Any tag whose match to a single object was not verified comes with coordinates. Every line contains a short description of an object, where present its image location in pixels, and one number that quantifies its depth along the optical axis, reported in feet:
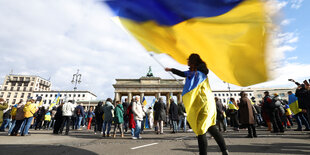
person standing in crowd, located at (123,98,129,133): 35.93
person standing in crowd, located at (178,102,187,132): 32.68
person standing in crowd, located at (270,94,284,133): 23.89
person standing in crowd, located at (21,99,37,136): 26.09
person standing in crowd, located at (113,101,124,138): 24.98
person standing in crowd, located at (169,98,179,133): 32.07
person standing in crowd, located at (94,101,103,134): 35.24
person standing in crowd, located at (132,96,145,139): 22.82
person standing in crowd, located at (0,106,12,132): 37.41
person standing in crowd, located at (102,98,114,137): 25.85
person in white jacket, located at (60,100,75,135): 28.30
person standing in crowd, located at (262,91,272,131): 24.36
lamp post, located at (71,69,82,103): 97.94
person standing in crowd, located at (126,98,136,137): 24.05
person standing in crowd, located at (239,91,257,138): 20.08
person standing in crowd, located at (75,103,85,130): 41.22
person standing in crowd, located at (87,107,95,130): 50.79
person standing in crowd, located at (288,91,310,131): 27.15
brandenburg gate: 155.02
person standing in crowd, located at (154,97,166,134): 29.53
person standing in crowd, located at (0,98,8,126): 27.20
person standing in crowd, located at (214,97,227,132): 26.63
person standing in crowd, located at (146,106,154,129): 44.06
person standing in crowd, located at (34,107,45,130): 47.47
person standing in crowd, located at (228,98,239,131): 31.24
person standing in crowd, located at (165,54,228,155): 7.99
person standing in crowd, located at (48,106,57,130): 51.65
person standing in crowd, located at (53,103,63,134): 30.89
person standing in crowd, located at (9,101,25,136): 26.03
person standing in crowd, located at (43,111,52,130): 49.15
